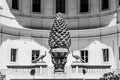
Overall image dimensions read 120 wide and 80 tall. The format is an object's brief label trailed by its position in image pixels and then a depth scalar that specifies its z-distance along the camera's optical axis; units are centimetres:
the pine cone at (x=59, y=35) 2159
